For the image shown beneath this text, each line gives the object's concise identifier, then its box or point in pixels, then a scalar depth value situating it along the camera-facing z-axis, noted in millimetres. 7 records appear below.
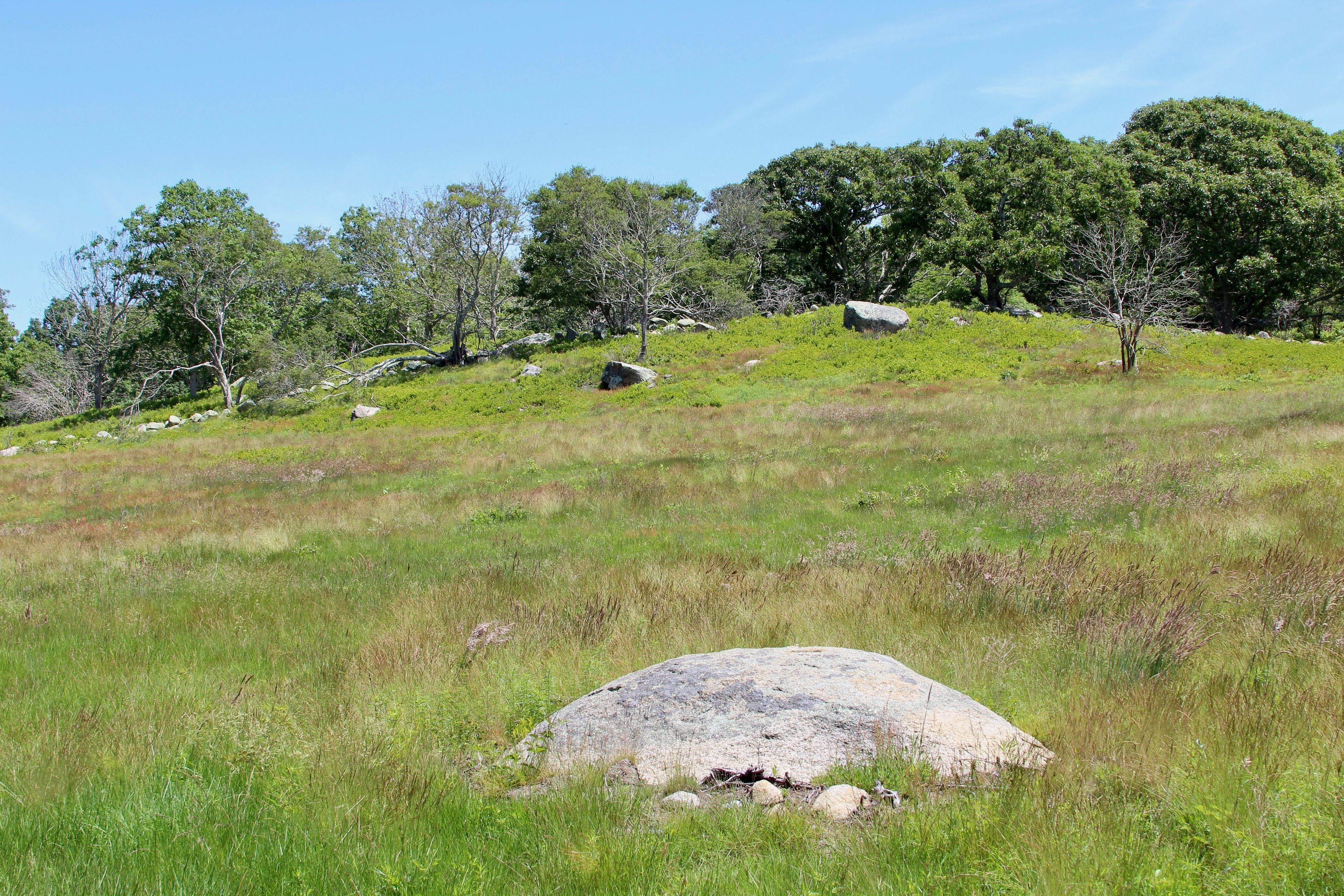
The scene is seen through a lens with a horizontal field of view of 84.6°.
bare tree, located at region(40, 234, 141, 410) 53719
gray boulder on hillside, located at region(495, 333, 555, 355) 50438
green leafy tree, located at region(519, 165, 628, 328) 47281
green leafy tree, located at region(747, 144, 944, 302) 49781
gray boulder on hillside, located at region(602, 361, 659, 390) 37125
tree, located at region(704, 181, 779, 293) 52688
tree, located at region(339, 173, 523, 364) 44688
